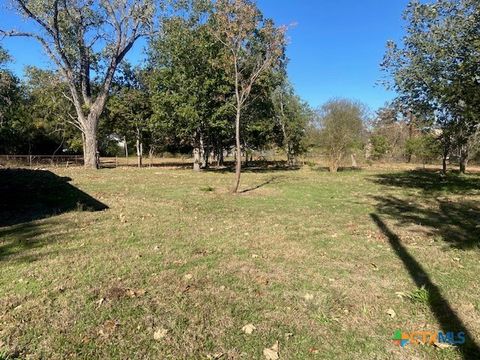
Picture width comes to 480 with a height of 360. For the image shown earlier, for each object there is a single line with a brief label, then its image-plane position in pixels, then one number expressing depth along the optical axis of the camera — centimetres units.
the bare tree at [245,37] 1247
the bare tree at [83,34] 2187
